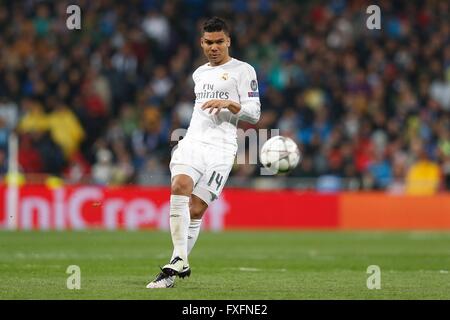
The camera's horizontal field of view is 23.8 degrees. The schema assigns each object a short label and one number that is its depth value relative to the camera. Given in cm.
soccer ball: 1078
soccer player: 1018
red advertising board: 2152
